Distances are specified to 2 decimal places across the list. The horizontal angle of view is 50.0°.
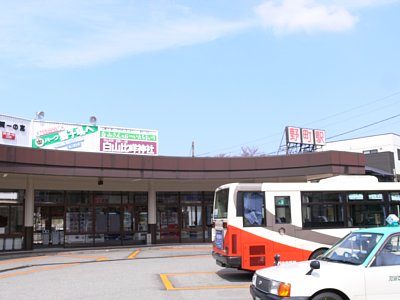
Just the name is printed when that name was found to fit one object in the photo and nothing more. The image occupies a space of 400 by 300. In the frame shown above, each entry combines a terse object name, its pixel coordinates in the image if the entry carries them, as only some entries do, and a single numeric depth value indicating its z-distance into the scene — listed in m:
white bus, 11.27
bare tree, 72.31
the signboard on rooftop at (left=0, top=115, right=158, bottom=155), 26.56
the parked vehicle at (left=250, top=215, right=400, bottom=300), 6.15
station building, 20.55
